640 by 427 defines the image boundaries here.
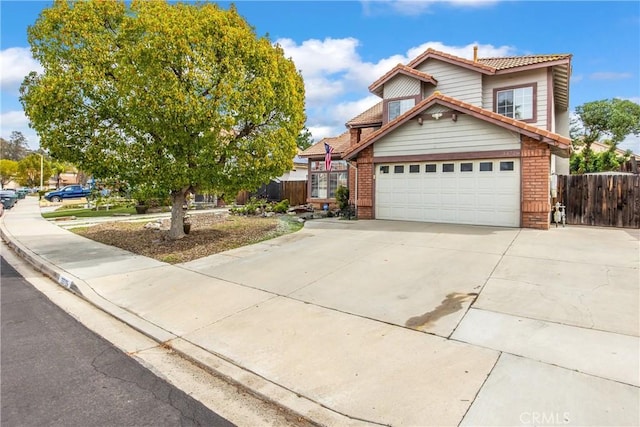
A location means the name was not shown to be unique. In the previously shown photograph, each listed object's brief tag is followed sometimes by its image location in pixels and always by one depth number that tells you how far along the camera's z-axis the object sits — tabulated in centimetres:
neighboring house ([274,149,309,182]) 2784
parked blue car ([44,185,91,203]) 3344
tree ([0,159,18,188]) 6209
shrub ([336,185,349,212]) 1703
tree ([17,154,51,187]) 5609
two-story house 1099
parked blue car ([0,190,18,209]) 2689
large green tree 859
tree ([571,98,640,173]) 3300
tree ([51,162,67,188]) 5768
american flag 1636
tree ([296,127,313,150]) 5631
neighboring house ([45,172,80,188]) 7744
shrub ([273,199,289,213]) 1923
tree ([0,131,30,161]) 9675
